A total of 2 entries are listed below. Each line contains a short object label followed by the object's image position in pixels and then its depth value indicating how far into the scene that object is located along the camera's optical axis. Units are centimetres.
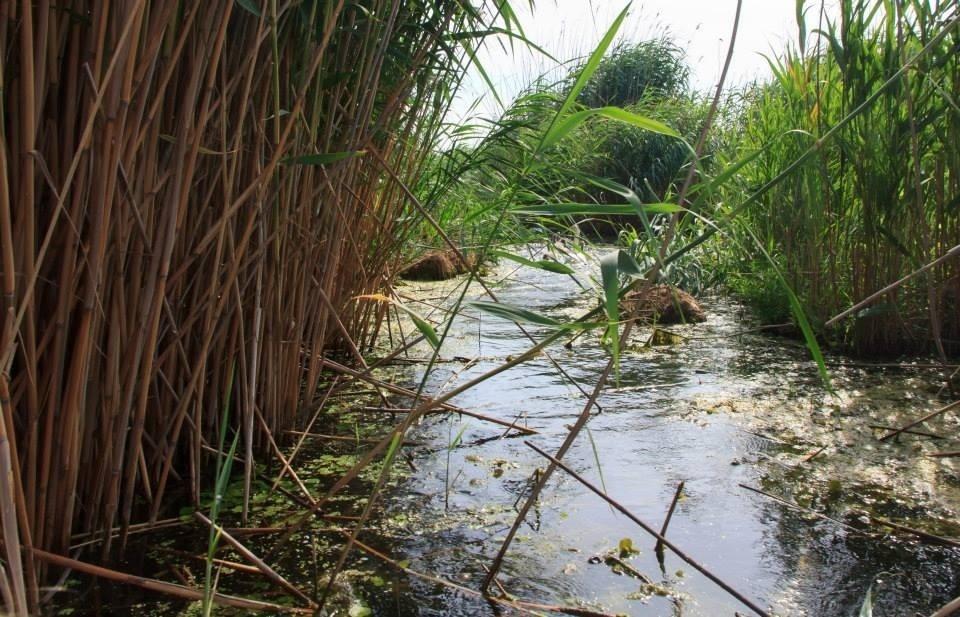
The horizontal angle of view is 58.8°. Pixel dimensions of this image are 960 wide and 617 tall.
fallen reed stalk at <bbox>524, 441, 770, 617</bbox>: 135
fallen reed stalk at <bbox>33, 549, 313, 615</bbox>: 143
